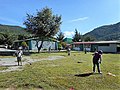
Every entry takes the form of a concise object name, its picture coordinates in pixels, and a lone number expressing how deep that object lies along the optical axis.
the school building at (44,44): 25.59
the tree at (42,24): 18.47
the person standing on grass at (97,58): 5.41
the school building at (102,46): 22.34
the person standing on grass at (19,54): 7.31
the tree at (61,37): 33.60
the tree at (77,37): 35.87
